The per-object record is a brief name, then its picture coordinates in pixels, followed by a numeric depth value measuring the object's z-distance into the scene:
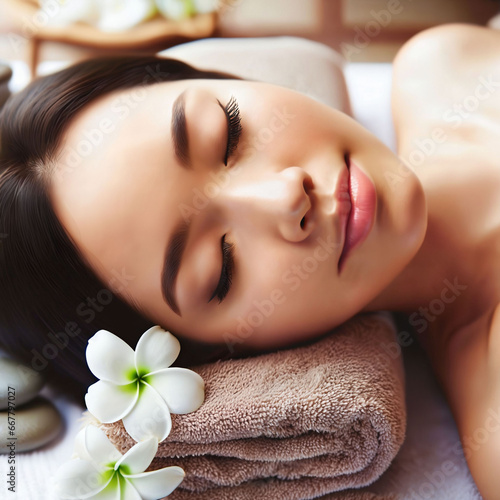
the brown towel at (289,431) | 0.62
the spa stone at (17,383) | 0.66
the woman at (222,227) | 0.63
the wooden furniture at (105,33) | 1.07
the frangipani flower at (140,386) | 0.62
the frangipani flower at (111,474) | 0.61
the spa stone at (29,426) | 0.66
